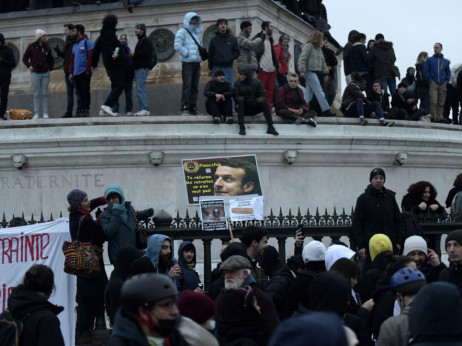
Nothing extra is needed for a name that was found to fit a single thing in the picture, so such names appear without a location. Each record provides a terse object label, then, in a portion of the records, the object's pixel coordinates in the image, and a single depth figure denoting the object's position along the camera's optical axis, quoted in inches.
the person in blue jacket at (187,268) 431.5
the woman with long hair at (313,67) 728.3
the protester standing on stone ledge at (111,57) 684.1
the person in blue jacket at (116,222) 452.1
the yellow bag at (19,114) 721.0
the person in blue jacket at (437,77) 817.5
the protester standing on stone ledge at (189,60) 688.4
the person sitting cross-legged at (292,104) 687.1
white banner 456.8
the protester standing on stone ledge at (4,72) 723.4
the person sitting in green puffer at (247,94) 658.8
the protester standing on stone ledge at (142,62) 693.3
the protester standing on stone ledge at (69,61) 713.6
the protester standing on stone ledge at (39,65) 711.7
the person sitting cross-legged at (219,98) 659.4
